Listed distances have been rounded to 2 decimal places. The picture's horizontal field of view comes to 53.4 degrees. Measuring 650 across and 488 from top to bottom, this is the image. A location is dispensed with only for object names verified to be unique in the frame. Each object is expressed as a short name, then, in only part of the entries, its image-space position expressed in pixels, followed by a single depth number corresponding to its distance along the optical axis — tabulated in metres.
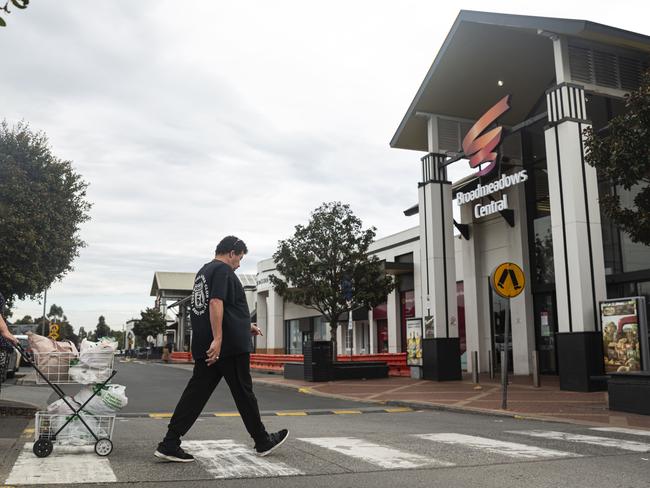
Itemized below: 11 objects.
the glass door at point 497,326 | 22.61
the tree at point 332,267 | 22.84
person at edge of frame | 5.26
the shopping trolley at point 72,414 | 5.41
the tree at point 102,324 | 163.02
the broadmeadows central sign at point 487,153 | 18.98
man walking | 5.32
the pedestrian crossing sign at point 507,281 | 11.42
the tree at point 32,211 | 21.50
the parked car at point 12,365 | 19.29
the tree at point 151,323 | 73.56
